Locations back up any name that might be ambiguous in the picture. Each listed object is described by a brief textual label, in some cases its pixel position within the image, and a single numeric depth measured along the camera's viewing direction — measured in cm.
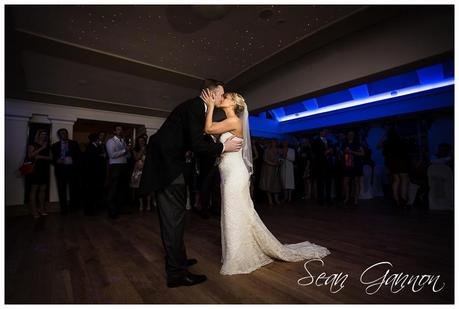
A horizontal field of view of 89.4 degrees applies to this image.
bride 187
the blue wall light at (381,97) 600
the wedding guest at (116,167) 419
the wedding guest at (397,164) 454
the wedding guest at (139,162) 490
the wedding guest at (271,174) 569
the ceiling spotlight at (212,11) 235
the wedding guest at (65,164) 481
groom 163
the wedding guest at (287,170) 614
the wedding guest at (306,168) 648
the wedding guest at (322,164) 536
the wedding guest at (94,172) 465
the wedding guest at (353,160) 512
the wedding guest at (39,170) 436
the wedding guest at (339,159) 545
